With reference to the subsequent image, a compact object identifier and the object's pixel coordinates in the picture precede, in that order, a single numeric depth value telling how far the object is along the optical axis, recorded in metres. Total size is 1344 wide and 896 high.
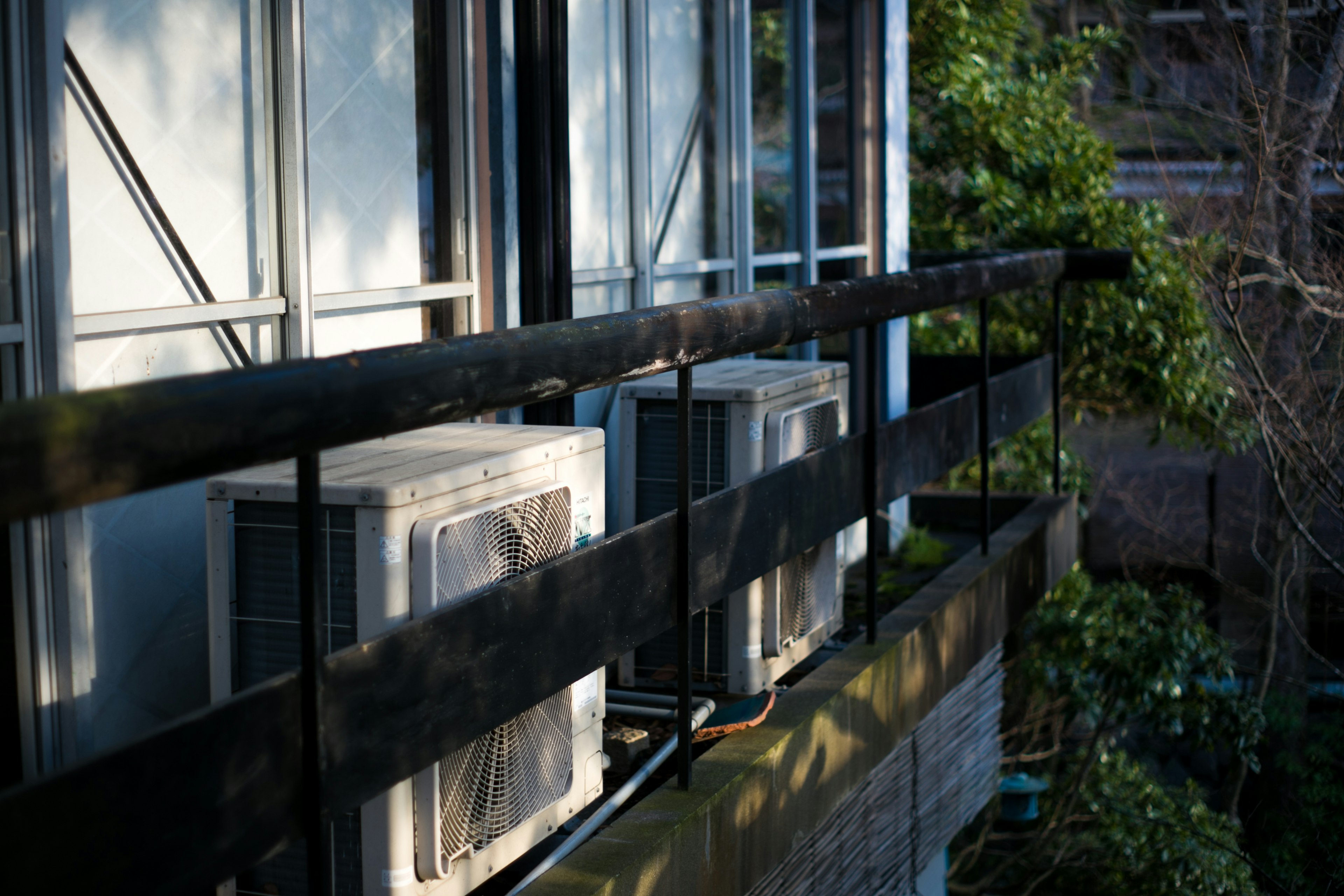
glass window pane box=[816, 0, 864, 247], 6.02
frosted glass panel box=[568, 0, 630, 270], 4.00
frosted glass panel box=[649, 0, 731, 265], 4.59
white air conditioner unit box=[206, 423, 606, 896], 2.02
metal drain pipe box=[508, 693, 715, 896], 2.33
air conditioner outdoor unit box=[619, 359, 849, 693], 3.36
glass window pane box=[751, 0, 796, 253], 5.46
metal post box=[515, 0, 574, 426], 3.43
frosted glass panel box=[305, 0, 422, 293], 2.93
